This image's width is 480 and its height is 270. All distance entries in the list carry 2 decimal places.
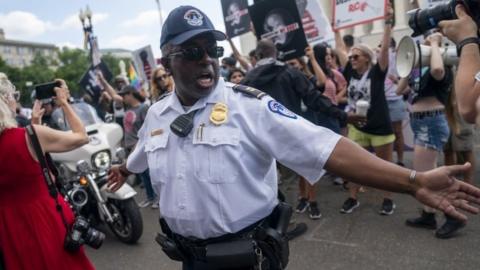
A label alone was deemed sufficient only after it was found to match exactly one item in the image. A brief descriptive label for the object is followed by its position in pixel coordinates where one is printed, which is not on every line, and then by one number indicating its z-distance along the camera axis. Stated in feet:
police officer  5.39
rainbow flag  30.19
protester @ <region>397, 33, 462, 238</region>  12.62
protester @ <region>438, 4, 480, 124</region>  6.23
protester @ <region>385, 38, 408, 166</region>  19.31
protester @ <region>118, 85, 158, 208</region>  18.81
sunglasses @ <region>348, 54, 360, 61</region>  15.15
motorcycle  14.33
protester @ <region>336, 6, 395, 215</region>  14.69
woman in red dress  7.78
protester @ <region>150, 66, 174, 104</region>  17.74
